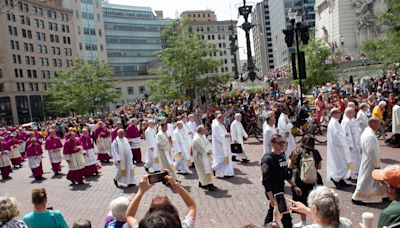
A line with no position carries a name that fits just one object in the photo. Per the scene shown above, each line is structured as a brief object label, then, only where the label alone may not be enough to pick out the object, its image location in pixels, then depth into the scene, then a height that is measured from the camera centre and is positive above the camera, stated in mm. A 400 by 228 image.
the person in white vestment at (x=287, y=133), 12227 -1719
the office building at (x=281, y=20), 116875 +16884
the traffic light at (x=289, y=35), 17469 +1674
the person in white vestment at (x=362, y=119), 11844 -1462
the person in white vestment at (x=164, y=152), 12141 -1948
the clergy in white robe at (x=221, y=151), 12203 -2113
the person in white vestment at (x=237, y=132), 14188 -1813
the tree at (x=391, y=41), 19875 +1305
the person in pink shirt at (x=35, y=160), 15742 -2410
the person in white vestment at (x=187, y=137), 14116 -1903
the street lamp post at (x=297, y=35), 15898 +1675
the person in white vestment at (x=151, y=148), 13367 -2042
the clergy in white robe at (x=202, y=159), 10727 -1992
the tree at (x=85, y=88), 44719 +467
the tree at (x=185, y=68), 27047 +1033
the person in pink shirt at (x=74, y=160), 13633 -2206
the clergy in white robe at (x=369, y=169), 7500 -1905
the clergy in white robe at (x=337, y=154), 9445 -1908
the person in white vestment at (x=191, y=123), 16488 -1629
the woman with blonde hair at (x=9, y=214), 4402 -1235
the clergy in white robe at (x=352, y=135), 10055 -1632
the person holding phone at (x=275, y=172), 6188 -1445
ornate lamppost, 24703 +3548
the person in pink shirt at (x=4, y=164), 16953 -2668
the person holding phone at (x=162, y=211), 3015 -1008
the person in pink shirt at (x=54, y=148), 15758 -2036
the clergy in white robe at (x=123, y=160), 12000 -2086
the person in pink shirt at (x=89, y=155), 14828 -2274
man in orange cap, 3262 -1060
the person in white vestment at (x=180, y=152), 13453 -2214
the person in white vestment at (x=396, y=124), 13720 -1955
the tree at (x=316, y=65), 34500 +552
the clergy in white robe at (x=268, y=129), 10891 -1428
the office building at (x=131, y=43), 99750 +11645
